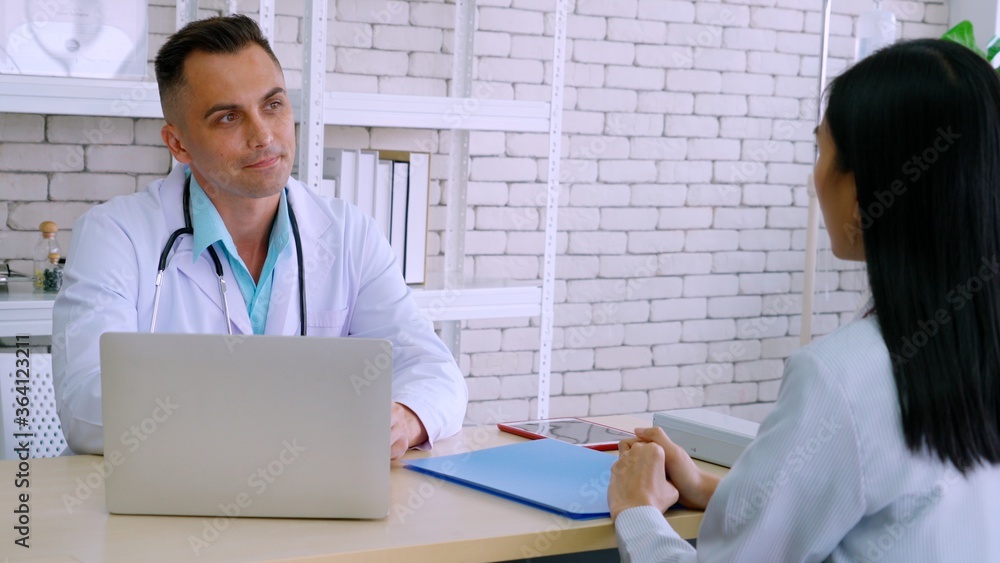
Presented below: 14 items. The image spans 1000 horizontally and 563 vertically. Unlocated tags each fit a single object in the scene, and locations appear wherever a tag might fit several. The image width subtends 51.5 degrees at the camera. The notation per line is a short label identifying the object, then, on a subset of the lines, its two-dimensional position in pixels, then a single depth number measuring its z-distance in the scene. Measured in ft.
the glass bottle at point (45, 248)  8.71
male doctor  5.88
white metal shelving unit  7.98
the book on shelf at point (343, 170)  9.04
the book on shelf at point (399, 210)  9.37
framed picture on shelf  8.13
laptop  4.06
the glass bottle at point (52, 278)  8.48
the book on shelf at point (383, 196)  9.30
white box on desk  5.31
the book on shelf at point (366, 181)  9.15
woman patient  3.27
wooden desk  3.81
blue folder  4.48
